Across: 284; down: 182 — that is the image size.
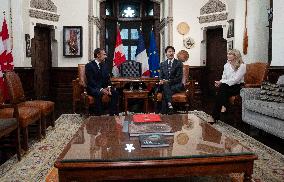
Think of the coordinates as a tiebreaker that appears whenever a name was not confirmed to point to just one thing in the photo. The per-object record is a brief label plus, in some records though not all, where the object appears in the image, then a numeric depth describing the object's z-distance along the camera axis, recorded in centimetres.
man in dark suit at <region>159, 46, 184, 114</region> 488
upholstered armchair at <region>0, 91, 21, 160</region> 264
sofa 321
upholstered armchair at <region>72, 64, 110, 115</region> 467
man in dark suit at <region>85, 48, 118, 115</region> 461
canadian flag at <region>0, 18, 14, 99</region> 505
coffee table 159
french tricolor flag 727
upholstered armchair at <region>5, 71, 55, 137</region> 324
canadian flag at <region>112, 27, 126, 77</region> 708
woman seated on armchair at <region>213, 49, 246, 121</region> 449
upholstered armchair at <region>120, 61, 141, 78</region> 644
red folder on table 251
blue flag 722
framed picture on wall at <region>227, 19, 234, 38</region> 738
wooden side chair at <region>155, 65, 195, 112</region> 486
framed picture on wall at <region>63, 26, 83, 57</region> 809
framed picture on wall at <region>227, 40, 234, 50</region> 740
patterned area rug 239
